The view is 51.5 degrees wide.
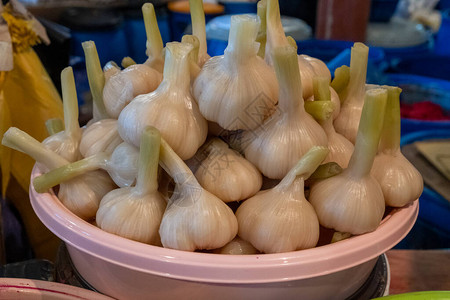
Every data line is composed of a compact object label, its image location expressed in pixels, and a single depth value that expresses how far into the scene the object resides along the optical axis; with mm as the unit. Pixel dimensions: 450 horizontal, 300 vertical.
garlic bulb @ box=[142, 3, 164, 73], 554
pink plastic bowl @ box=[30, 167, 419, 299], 400
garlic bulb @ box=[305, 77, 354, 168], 478
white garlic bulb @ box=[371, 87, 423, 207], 478
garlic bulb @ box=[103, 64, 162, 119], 500
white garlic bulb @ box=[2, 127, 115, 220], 482
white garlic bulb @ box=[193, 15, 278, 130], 437
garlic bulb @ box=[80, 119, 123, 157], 499
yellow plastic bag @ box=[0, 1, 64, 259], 866
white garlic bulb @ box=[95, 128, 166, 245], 435
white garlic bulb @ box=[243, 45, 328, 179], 449
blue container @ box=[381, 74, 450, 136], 1377
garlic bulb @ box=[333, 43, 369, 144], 527
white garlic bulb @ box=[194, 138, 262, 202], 455
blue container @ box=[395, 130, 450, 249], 880
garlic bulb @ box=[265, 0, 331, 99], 508
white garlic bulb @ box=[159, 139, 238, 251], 419
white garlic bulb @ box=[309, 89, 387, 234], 432
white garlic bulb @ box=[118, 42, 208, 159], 438
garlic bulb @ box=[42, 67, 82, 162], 522
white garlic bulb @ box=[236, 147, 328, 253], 424
